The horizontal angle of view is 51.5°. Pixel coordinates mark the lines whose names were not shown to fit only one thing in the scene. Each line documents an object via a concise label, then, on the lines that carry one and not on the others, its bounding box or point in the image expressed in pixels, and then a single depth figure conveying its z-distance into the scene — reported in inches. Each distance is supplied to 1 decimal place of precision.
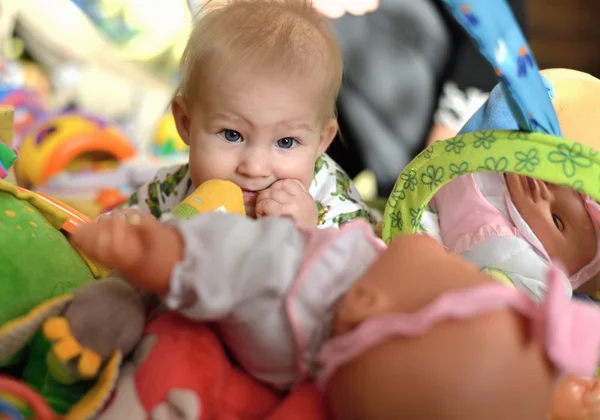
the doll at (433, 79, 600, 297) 31.8
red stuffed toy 19.5
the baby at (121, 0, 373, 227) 31.8
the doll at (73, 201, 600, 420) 16.3
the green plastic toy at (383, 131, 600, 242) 26.6
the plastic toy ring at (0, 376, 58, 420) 19.5
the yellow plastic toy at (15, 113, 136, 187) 53.9
